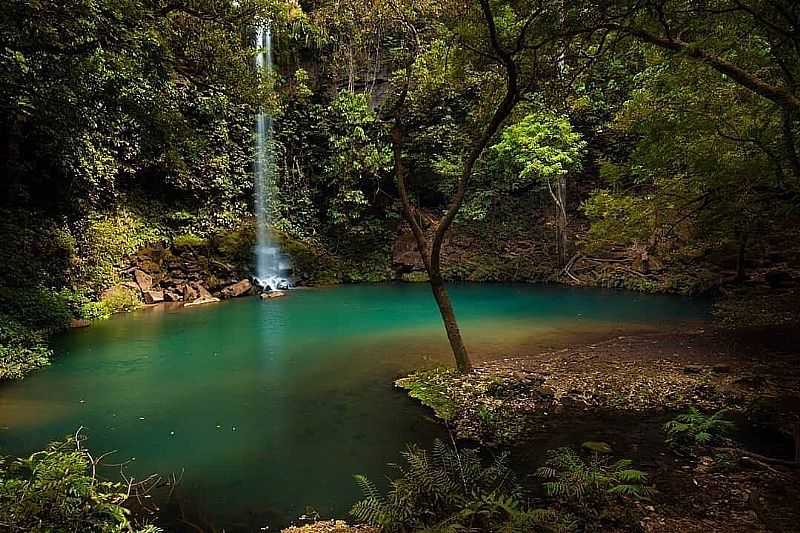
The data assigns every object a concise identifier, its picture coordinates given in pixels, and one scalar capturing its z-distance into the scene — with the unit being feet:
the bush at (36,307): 31.42
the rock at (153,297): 47.21
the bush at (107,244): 42.52
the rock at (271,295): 51.23
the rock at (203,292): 50.83
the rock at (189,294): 49.37
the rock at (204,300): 48.58
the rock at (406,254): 66.74
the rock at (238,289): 52.11
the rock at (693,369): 20.81
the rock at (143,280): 47.88
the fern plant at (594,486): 10.30
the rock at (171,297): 48.92
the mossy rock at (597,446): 13.18
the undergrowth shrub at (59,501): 8.68
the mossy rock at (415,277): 64.85
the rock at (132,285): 46.71
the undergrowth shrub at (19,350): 23.99
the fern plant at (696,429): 13.88
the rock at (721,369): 20.57
